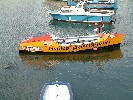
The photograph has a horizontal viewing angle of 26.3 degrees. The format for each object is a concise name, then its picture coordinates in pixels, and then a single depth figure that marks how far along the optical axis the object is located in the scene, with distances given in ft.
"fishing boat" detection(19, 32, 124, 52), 175.32
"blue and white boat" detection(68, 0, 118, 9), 290.56
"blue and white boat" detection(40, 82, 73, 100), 112.69
